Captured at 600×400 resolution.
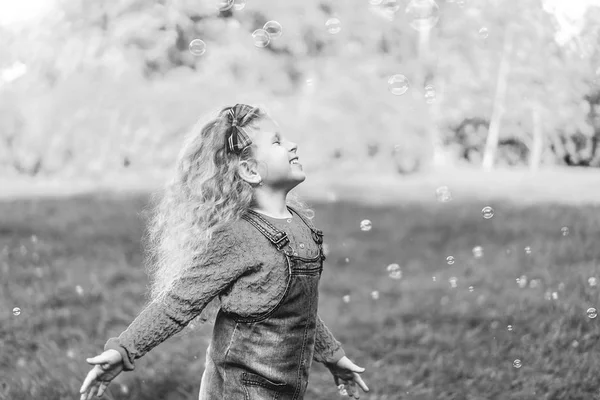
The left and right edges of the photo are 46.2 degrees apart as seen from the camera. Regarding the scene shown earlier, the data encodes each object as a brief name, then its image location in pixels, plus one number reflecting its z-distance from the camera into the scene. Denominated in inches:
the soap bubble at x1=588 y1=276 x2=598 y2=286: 157.1
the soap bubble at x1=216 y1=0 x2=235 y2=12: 169.1
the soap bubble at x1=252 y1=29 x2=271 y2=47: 146.9
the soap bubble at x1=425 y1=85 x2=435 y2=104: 159.3
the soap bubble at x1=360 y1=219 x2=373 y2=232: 130.5
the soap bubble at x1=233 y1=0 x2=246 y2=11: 152.4
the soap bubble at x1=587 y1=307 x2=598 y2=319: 131.6
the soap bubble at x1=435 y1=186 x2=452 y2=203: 174.0
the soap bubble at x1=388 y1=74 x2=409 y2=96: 153.6
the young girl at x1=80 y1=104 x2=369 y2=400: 66.7
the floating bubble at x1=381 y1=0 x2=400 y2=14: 198.9
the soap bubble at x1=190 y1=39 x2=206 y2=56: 141.4
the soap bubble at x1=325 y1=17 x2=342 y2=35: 166.5
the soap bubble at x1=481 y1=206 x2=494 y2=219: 145.6
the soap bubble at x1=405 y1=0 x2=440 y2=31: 194.9
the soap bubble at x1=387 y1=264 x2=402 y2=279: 147.8
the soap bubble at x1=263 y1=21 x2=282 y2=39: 142.6
